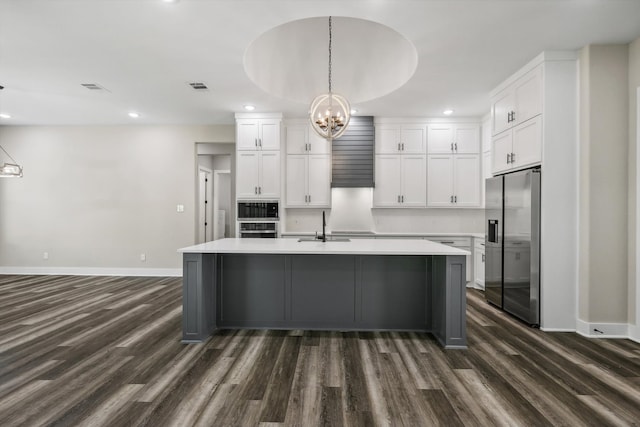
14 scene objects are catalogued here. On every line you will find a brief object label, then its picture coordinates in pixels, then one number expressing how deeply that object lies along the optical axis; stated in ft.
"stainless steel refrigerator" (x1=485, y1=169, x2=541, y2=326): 11.54
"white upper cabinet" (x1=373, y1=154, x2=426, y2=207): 18.70
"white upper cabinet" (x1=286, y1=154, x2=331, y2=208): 18.58
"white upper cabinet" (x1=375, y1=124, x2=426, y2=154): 18.71
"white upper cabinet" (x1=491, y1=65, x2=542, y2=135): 11.71
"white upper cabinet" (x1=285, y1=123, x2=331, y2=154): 18.60
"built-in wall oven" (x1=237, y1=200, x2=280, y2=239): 17.87
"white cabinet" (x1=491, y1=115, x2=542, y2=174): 11.66
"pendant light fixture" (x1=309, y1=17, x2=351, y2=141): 10.67
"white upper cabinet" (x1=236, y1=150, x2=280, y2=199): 17.89
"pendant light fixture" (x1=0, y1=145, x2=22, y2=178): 16.62
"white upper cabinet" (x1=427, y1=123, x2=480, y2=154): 18.67
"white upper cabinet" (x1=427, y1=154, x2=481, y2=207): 18.66
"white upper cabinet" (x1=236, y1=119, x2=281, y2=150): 17.92
